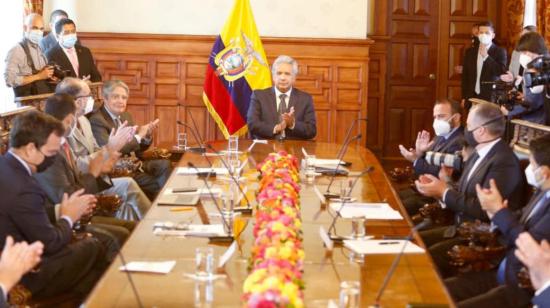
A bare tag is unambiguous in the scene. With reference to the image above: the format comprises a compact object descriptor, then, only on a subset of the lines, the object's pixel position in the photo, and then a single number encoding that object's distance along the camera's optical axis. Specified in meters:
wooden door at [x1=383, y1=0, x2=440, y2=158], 11.27
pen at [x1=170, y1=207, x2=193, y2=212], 4.53
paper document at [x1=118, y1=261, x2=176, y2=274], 3.33
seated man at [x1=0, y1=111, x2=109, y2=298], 3.96
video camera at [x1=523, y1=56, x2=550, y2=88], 6.59
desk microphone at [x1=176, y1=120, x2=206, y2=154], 6.81
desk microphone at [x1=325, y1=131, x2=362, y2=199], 4.96
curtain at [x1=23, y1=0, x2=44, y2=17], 9.05
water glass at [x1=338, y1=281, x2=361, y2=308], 2.78
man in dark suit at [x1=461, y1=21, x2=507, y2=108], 10.15
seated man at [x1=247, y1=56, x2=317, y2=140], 7.59
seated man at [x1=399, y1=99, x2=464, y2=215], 6.29
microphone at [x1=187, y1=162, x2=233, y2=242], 3.88
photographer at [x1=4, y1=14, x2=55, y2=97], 7.84
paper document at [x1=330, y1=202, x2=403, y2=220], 4.43
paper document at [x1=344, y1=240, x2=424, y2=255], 3.68
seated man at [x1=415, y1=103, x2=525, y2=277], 4.97
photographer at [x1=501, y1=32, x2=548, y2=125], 7.32
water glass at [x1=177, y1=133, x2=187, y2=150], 7.67
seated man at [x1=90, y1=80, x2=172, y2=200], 6.86
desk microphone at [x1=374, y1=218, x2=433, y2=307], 3.01
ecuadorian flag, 9.60
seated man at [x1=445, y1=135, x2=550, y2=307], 3.95
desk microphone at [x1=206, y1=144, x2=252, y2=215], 4.51
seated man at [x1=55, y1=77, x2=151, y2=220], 6.05
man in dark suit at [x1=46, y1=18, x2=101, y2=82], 8.52
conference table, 3.03
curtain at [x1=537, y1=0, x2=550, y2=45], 9.77
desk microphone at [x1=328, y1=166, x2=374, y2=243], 3.89
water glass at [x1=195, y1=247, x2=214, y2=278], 3.20
